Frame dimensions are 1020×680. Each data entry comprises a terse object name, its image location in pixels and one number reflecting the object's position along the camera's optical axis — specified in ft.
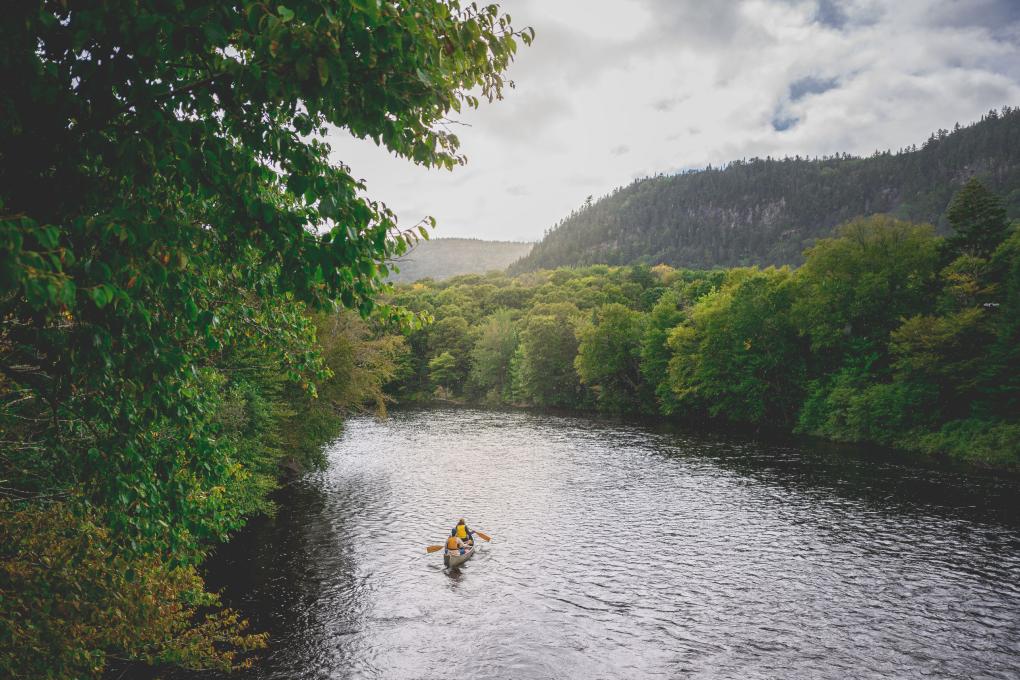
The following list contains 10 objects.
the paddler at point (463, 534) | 82.58
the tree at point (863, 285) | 167.63
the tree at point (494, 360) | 318.04
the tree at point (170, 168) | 14.79
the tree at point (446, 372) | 328.49
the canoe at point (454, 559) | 78.12
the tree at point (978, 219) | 144.77
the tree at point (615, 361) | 250.16
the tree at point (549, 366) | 282.15
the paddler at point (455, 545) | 80.02
